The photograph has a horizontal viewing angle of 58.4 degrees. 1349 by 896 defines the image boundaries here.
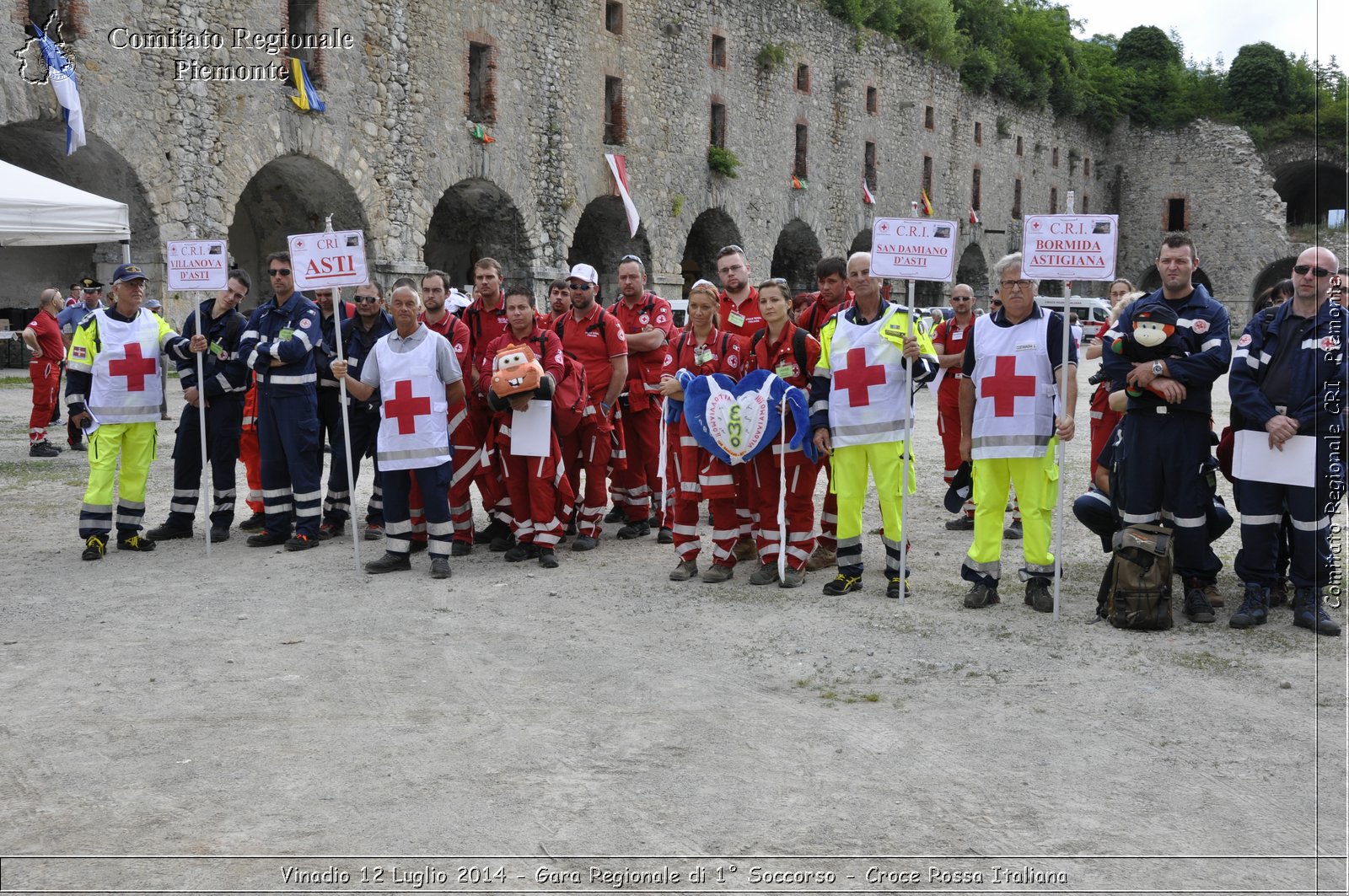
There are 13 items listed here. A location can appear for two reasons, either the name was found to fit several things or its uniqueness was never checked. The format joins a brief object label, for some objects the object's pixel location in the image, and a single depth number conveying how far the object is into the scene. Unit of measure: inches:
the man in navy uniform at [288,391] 306.7
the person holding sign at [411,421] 283.4
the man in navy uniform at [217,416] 318.0
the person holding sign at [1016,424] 242.8
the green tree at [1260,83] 2027.6
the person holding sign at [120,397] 305.3
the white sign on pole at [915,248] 263.1
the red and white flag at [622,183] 1023.6
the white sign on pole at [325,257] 295.4
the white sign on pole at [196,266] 322.0
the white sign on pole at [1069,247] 246.8
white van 1612.9
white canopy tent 358.0
